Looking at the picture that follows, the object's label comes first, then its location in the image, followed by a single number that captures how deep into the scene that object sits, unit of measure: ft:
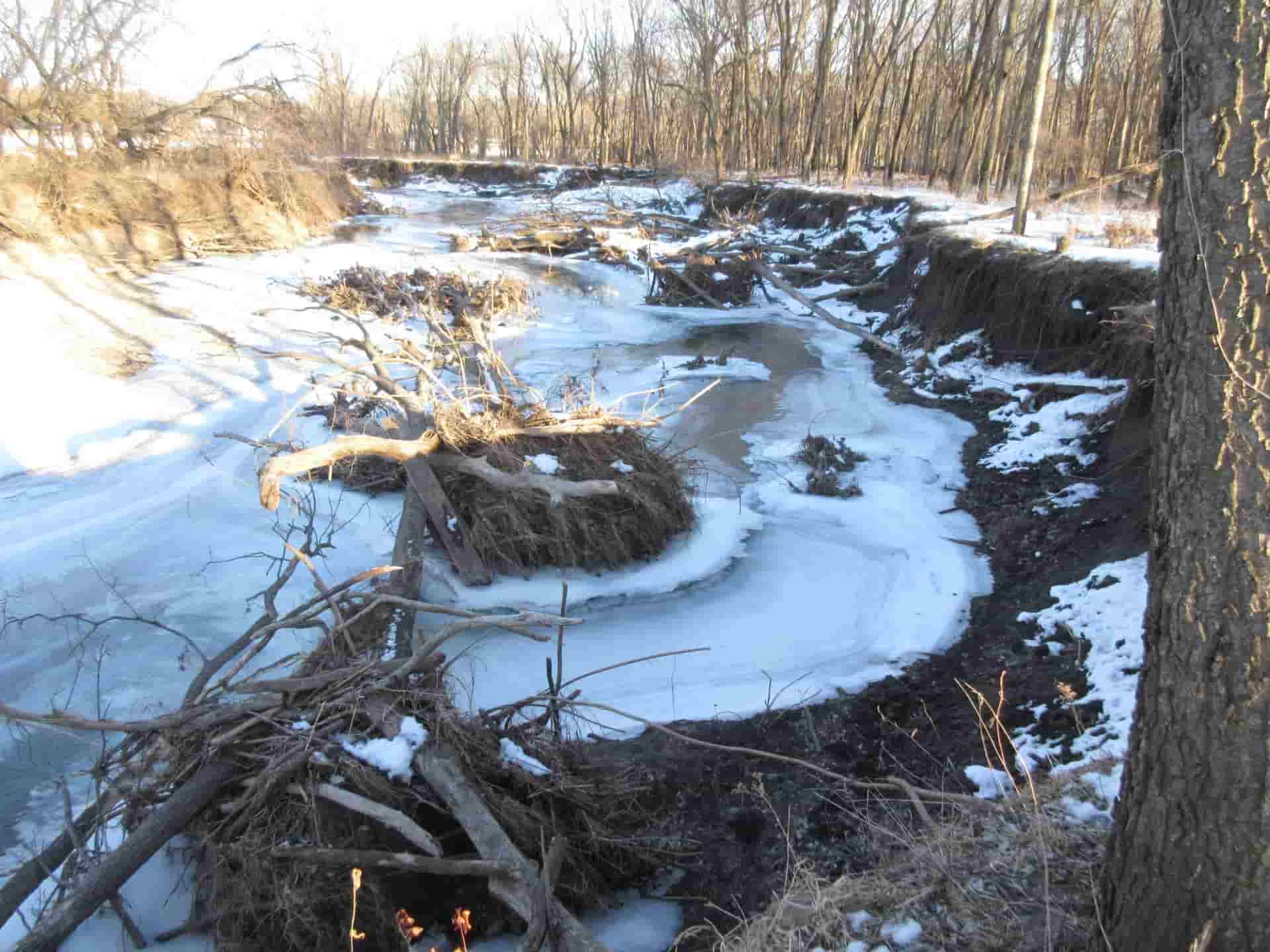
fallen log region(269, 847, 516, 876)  9.55
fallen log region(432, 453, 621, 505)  20.18
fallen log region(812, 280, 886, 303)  51.65
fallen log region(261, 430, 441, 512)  16.74
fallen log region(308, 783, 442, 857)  9.76
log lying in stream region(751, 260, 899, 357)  43.04
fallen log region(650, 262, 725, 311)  55.11
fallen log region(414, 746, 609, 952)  9.12
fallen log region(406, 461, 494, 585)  21.30
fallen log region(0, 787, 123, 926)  10.13
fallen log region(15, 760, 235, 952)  9.39
